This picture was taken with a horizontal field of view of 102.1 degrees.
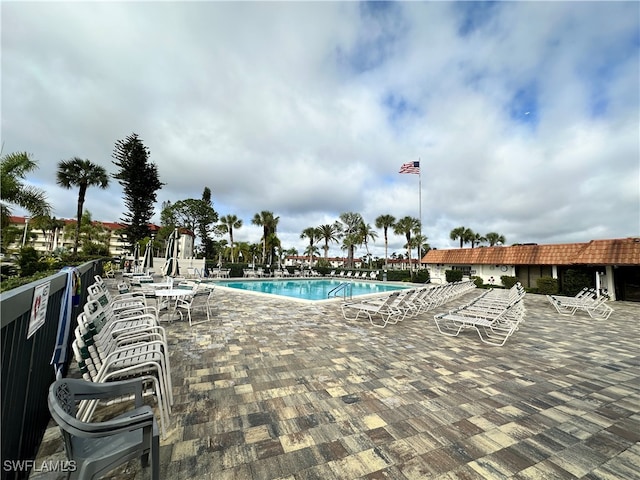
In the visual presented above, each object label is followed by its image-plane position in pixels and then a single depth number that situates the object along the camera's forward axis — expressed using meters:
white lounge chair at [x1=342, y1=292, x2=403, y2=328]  6.95
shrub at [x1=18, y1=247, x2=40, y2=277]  10.66
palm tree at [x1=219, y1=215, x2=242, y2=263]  40.03
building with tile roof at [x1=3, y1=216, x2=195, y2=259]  32.12
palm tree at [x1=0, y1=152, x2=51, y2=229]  8.88
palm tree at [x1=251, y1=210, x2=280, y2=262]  36.44
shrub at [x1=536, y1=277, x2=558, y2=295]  16.67
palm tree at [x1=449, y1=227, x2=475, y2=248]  49.19
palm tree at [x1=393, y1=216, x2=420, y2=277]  35.10
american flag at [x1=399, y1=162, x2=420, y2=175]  18.11
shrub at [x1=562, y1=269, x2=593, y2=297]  15.21
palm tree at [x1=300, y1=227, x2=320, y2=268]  41.31
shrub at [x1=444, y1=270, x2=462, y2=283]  23.50
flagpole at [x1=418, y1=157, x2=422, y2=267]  21.47
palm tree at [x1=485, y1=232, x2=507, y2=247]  52.88
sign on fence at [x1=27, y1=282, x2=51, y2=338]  1.79
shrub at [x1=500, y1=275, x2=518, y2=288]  21.16
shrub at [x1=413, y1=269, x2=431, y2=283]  24.22
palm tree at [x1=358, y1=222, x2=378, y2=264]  39.31
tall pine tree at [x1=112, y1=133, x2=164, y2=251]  24.70
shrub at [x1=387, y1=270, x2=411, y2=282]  25.87
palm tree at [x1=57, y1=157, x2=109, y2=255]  19.27
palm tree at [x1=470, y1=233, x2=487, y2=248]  49.85
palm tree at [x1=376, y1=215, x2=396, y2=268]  36.44
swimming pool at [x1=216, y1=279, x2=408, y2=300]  16.15
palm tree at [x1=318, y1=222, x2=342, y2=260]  41.22
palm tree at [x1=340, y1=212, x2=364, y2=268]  38.94
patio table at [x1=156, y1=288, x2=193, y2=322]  5.95
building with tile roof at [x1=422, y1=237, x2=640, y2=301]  14.17
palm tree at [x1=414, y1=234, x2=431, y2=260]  34.04
